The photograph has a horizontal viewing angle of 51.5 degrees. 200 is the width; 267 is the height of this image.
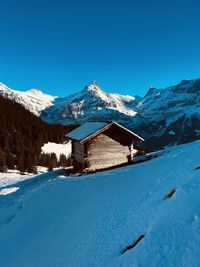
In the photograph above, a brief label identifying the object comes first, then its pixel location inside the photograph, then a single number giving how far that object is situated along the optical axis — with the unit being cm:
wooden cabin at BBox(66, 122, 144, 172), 2119
